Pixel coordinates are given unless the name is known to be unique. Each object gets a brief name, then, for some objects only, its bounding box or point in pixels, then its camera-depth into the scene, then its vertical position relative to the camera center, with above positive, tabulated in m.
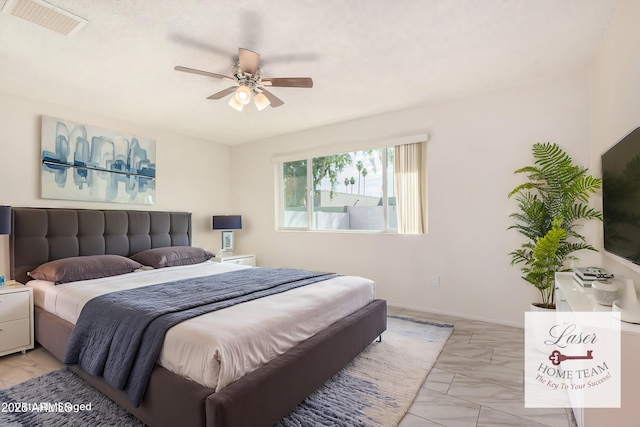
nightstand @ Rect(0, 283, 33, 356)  2.60 -0.88
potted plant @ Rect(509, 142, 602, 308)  2.52 +0.00
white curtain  3.78 +0.35
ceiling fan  2.35 +1.08
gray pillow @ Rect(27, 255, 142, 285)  2.88 -0.51
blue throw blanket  1.70 -0.64
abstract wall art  3.46 +0.64
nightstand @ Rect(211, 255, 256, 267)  4.66 -0.67
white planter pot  2.55 -0.93
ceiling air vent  1.92 +1.31
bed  1.46 -0.83
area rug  1.80 -1.19
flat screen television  1.65 +0.09
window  4.12 +0.33
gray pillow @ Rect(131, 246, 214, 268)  3.72 -0.51
